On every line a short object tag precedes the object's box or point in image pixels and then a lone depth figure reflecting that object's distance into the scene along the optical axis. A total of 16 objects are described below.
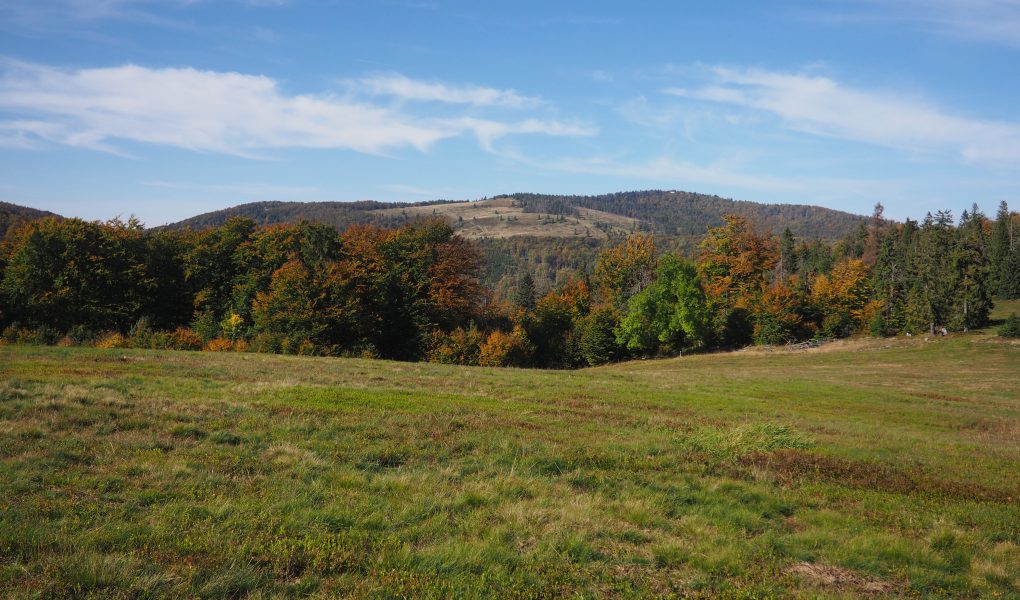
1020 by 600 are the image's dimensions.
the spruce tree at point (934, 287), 73.31
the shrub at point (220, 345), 54.38
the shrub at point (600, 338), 78.31
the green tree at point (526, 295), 106.69
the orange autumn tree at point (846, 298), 84.31
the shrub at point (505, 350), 65.81
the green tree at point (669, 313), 75.56
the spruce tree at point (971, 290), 72.94
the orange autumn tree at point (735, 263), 86.06
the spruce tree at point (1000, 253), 110.19
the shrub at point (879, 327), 76.00
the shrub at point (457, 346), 64.96
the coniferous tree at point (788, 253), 113.06
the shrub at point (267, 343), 55.31
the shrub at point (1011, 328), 63.72
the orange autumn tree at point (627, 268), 98.75
